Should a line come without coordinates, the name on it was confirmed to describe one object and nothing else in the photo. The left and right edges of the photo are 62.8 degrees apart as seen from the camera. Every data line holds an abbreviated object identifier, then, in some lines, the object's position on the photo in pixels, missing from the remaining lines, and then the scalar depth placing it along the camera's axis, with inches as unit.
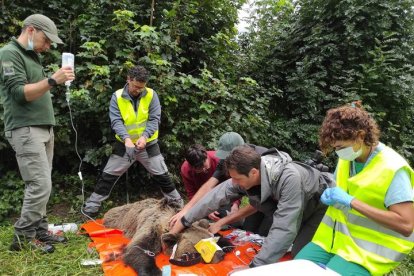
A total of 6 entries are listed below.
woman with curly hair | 83.0
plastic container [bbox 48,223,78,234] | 153.7
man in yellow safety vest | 169.6
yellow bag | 120.2
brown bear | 117.3
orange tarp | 114.8
